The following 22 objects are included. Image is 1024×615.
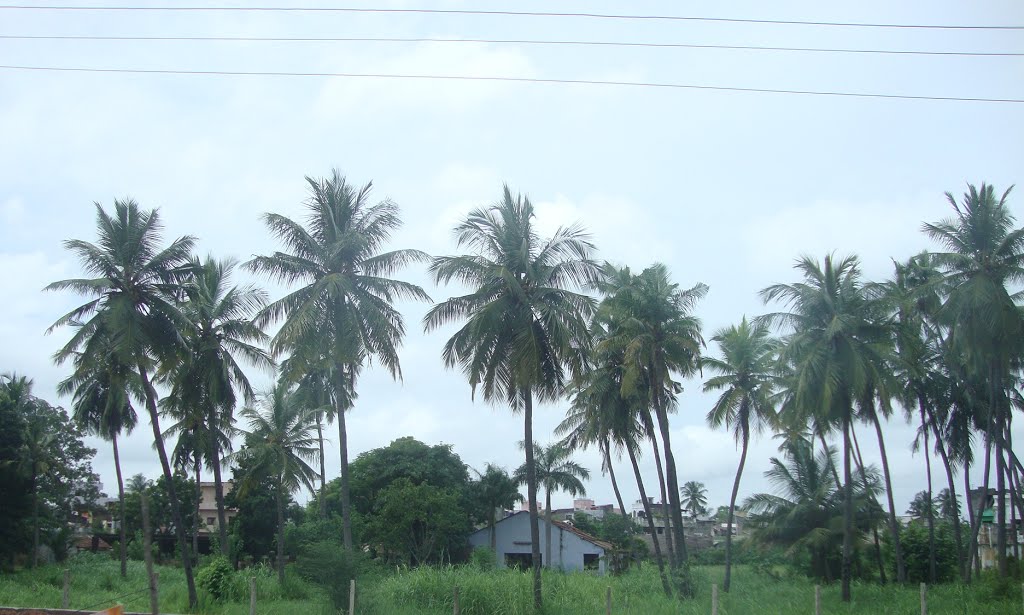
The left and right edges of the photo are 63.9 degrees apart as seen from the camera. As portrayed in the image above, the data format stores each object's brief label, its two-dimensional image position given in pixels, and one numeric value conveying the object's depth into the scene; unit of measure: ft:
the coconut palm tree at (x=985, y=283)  82.74
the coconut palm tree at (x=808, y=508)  131.85
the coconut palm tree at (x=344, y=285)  83.05
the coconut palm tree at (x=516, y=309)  74.95
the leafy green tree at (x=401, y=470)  160.04
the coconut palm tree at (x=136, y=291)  80.89
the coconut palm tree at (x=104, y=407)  122.21
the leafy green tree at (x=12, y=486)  129.49
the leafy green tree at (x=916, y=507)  222.91
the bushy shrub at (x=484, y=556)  140.05
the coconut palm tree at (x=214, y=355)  94.99
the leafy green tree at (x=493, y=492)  171.53
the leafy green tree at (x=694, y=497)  303.48
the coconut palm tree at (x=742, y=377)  110.52
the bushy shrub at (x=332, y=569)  68.59
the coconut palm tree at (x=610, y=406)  100.99
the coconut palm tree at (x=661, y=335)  92.94
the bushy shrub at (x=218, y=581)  90.12
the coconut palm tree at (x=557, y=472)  168.86
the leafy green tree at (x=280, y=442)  125.29
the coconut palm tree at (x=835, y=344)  90.22
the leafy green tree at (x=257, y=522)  167.73
